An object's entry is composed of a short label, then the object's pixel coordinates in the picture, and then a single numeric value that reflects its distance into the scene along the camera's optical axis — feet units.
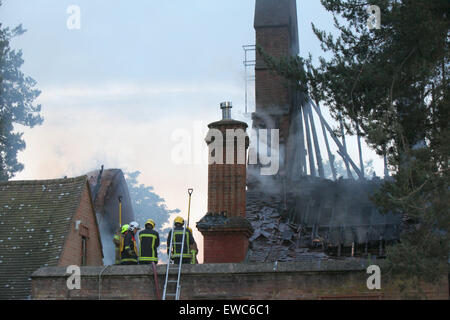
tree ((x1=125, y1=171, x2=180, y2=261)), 156.04
